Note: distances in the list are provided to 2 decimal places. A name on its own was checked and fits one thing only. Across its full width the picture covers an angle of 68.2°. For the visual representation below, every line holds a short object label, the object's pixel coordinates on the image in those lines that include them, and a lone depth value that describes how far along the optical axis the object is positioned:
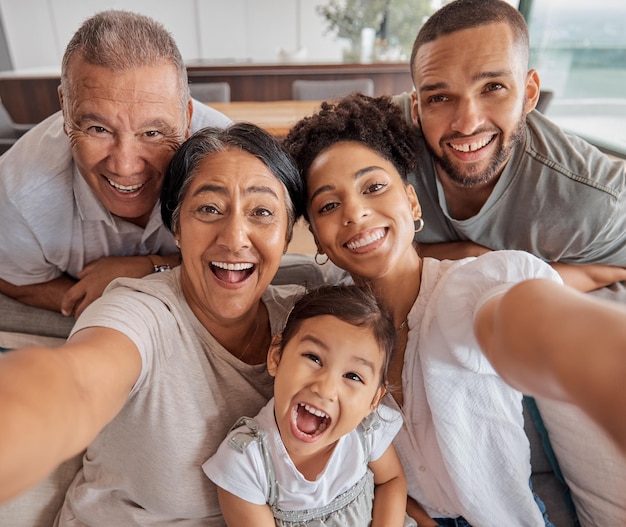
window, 3.61
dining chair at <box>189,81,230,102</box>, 4.10
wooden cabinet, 4.77
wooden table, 3.29
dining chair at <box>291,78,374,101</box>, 4.43
